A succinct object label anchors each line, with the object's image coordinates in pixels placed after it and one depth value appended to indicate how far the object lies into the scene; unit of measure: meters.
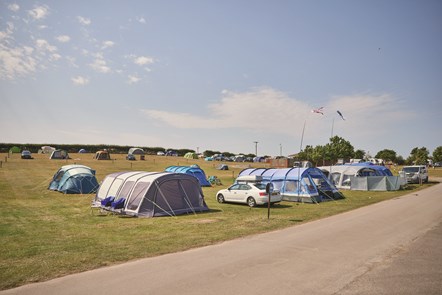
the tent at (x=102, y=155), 68.44
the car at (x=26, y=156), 61.16
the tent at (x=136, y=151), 89.78
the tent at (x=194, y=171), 34.88
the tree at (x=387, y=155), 113.64
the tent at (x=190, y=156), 94.19
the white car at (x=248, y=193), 20.62
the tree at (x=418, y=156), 94.45
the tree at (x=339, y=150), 90.44
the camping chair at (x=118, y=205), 17.30
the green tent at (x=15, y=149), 78.31
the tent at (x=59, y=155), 64.38
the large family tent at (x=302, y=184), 23.61
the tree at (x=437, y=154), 100.78
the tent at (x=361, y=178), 32.00
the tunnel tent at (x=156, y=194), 16.86
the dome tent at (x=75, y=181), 26.88
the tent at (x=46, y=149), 81.56
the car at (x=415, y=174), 40.28
